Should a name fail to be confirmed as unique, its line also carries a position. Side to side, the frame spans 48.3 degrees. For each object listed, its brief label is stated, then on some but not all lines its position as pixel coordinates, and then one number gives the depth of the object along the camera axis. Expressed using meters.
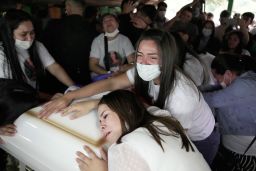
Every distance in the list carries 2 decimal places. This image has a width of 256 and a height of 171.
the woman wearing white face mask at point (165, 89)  1.40
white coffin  1.28
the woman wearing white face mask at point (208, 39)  4.11
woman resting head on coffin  0.97
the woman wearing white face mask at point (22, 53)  1.75
